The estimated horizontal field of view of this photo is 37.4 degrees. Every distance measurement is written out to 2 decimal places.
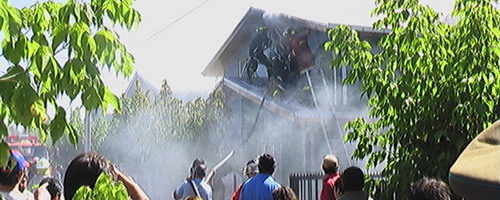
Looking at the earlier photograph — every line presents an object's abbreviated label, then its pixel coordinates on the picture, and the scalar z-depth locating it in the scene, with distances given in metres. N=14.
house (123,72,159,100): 34.60
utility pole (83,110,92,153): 19.96
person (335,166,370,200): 6.25
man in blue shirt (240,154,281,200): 7.41
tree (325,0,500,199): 5.59
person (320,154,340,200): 7.40
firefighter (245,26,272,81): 20.72
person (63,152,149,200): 4.07
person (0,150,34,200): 5.07
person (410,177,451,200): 4.11
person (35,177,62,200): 6.36
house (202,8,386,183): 19.16
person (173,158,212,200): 9.09
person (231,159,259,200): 8.95
